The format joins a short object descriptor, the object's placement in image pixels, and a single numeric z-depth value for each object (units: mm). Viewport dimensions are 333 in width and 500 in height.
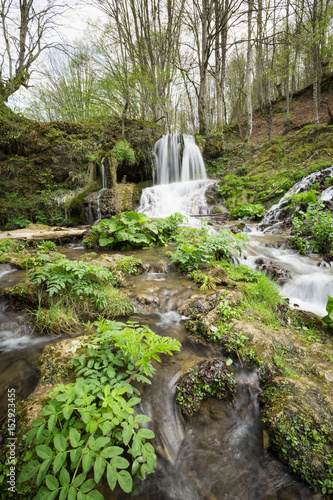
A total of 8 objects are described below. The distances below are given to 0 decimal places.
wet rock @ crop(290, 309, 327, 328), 2855
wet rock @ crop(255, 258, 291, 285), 4088
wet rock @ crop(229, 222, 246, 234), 7395
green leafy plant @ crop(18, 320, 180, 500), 1043
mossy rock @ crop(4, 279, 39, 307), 2990
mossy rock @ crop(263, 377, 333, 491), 1396
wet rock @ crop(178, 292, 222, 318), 2953
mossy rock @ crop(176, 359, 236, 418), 1789
